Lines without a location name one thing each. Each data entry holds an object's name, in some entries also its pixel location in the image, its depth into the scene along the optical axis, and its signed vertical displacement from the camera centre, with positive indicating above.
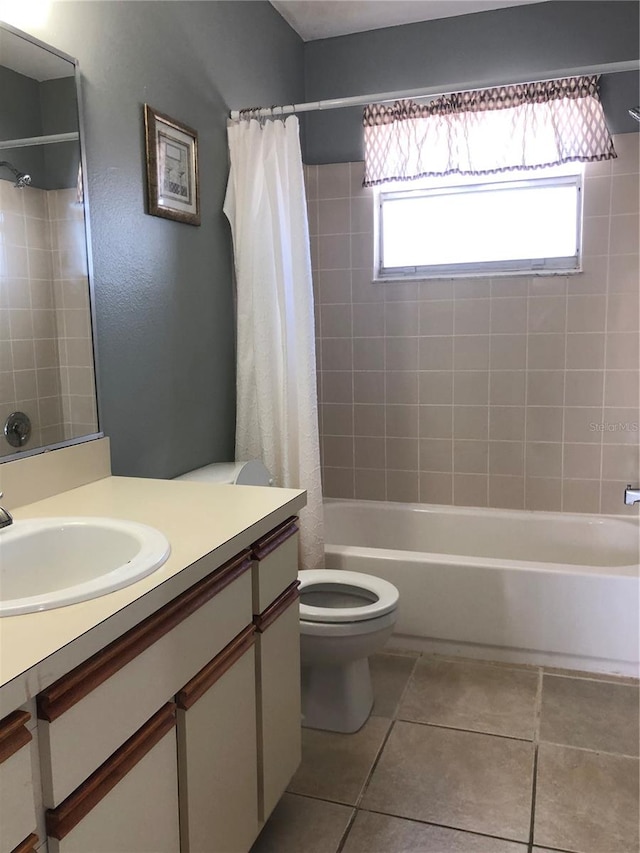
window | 3.09 +0.52
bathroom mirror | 1.59 +0.22
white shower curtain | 2.50 +0.18
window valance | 2.91 +0.90
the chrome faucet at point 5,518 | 1.33 -0.33
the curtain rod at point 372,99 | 2.35 +0.85
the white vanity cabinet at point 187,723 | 0.95 -0.64
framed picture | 2.09 +0.55
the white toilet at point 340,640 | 2.08 -0.90
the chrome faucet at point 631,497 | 2.41 -0.56
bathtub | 2.47 -0.98
